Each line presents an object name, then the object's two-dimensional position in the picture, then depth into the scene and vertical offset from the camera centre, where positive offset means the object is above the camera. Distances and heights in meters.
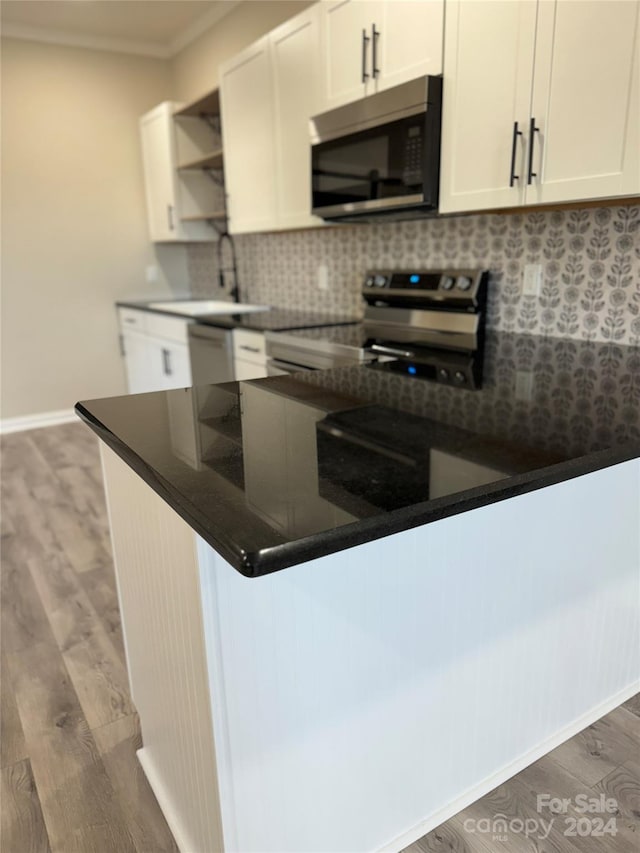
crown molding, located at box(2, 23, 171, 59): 4.03 +1.43
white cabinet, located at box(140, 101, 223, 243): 4.09 +0.51
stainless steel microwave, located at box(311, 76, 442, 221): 2.06 +0.35
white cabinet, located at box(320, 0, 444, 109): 2.02 +0.71
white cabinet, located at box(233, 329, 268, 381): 2.87 -0.45
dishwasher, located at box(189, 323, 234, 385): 3.14 -0.50
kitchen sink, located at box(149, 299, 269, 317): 3.78 -0.32
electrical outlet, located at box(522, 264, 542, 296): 2.15 -0.10
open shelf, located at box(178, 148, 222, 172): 3.68 +0.58
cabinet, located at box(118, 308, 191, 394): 3.70 -0.59
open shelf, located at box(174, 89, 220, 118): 3.62 +0.90
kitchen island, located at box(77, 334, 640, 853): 0.89 -0.57
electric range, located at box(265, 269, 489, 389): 2.19 -0.31
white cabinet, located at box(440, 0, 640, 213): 1.54 +0.39
